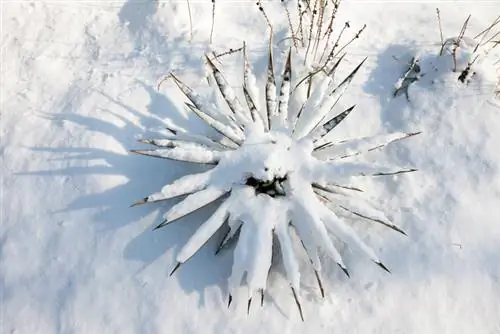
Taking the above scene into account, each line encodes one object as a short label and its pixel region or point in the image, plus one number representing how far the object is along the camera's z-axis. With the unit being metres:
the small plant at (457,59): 2.73
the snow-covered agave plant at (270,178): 2.15
